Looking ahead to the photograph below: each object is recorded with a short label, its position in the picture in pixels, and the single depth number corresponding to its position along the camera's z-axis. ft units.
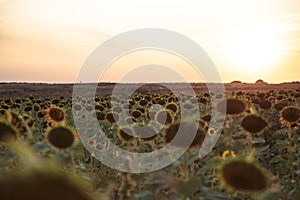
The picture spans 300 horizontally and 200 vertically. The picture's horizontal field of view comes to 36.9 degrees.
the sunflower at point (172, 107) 24.59
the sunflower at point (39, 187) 2.43
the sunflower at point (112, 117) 23.82
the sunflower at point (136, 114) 25.35
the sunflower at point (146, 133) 14.97
